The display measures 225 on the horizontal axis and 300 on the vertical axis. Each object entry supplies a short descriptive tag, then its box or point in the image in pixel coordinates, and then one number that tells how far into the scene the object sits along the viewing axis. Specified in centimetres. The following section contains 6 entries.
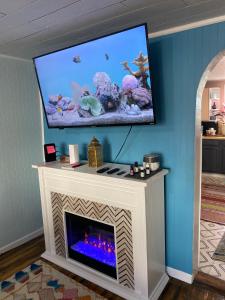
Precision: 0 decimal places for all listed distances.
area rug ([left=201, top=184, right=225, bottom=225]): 326
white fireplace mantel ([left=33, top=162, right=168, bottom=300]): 179
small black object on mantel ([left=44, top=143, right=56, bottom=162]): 251
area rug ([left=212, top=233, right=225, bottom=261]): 241
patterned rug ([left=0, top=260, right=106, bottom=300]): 197
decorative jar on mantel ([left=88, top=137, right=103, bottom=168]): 218
